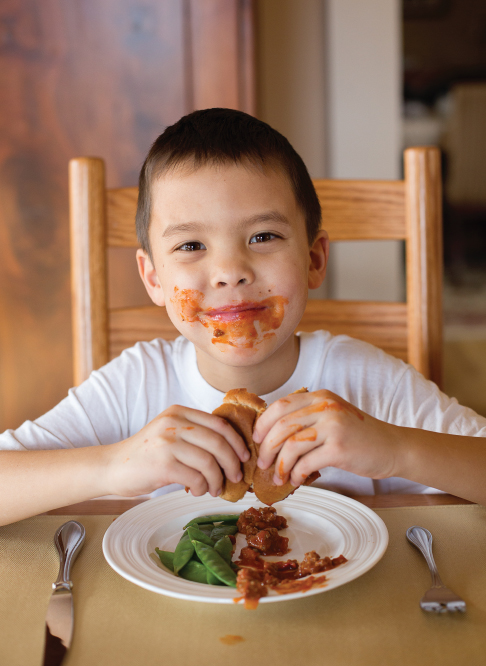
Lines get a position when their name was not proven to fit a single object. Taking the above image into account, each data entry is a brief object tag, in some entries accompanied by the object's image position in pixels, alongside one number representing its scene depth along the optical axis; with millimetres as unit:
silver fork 629
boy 808
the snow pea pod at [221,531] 814
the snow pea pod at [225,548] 759
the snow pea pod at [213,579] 719
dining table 564
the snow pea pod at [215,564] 701
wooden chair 1385
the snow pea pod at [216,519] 857
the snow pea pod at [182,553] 750
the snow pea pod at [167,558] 771
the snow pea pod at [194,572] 731
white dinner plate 658
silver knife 579
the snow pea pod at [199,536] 785
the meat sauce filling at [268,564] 652
